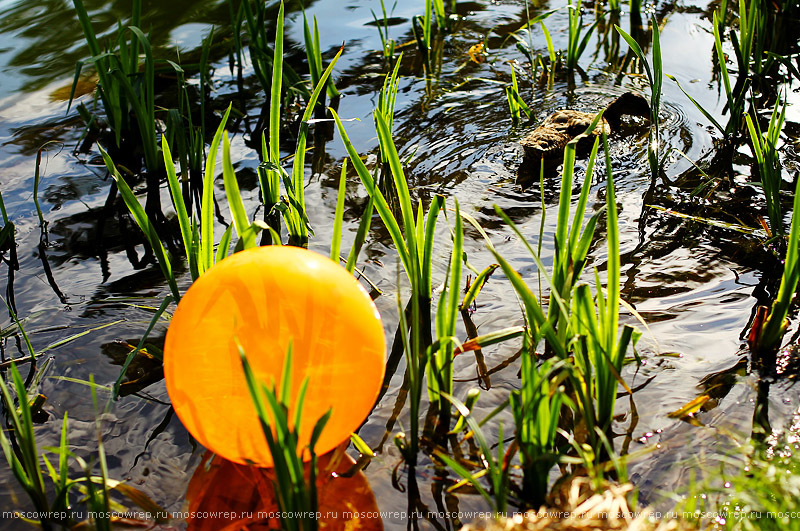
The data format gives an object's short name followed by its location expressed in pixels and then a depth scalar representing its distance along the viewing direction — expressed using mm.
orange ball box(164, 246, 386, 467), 1713
